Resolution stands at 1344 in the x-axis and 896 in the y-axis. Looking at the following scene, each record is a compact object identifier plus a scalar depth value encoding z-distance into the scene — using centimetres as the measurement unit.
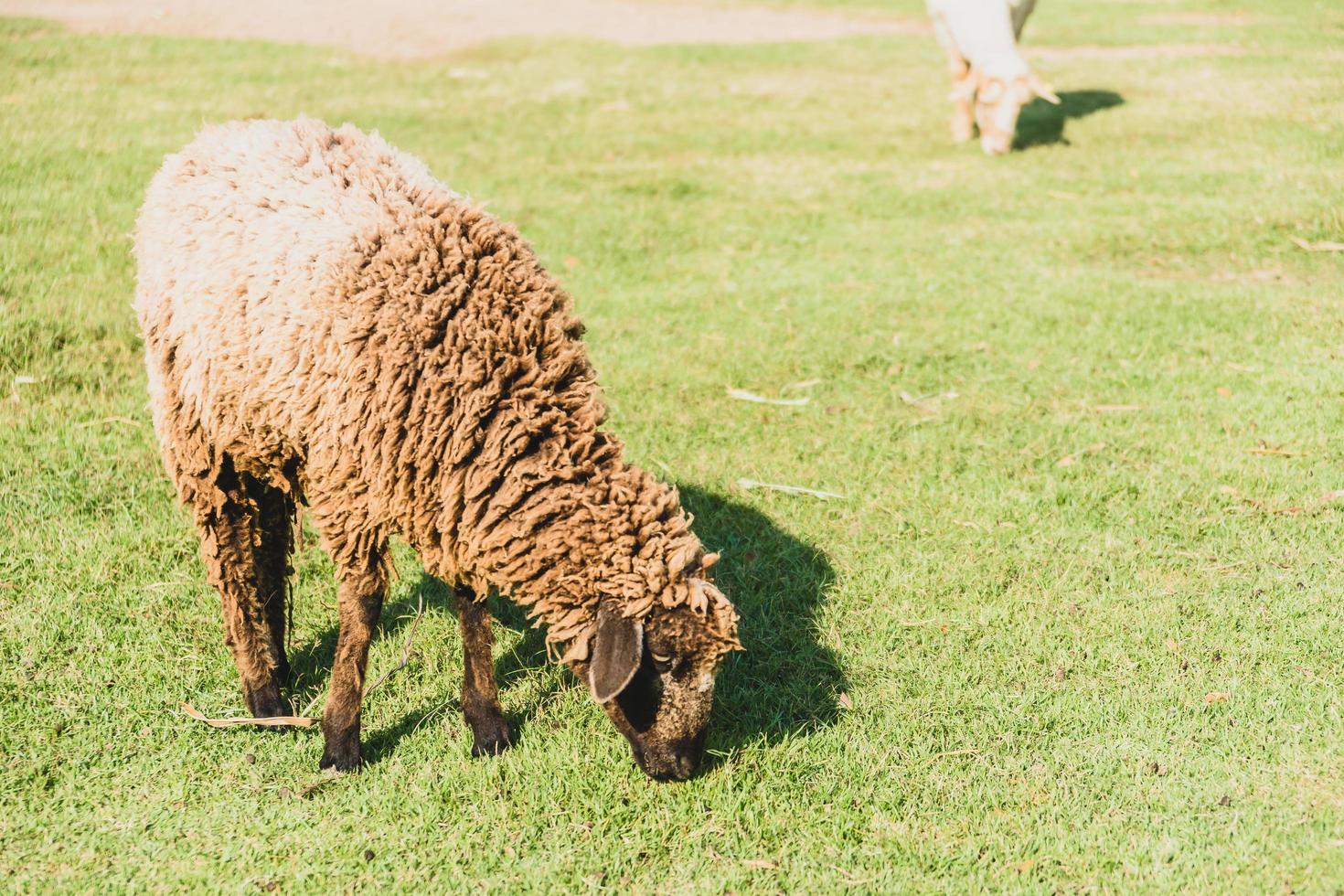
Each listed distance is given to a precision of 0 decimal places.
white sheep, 1184
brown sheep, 388
